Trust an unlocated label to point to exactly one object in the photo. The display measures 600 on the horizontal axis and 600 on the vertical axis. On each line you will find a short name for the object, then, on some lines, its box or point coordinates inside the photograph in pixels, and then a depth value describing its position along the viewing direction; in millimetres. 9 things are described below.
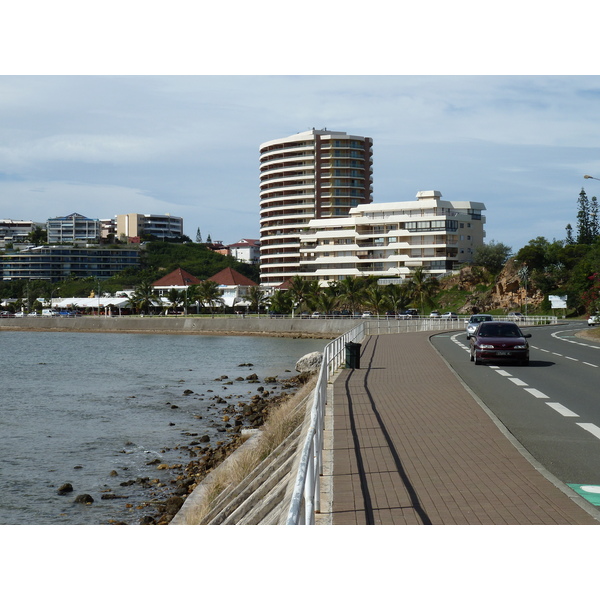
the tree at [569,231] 140875
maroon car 24769
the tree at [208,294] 126562
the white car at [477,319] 43359
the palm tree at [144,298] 132750
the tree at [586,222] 136375
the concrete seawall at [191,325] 89238
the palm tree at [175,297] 130750
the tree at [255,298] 125812
